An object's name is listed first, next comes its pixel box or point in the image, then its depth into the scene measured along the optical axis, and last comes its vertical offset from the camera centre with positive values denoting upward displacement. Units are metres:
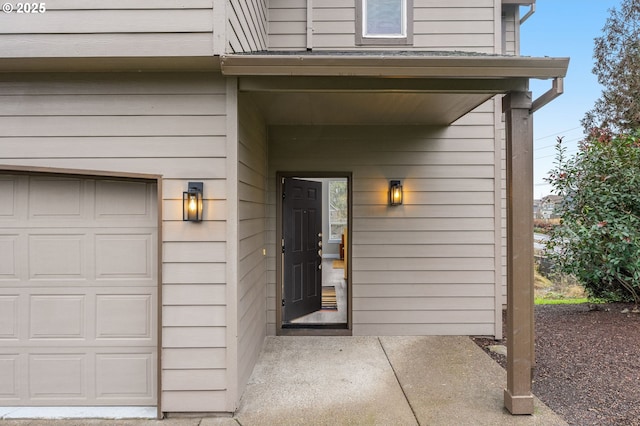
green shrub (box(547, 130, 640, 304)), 4.32 +0.07
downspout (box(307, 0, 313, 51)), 4.14 +2.39
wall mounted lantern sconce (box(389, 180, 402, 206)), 4.09 +0.30
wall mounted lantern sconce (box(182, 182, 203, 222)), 2.57 +0.11
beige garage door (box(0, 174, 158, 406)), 2.71 -0.61
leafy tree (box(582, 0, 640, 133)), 8.02 +3.69
